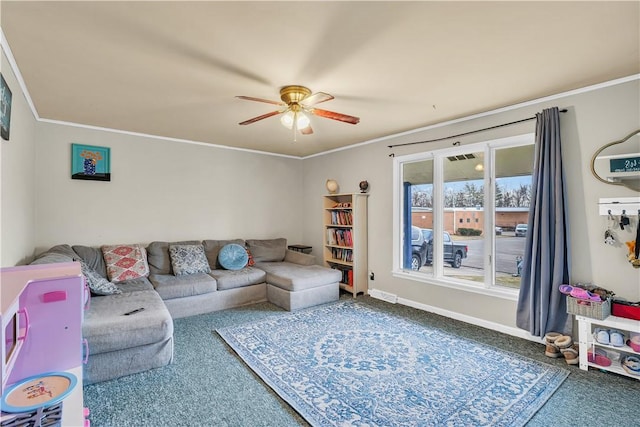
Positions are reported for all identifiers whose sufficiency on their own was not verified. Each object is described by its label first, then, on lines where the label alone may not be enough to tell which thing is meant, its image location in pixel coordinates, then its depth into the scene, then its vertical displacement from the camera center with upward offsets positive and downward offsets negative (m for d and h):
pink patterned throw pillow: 3.69 -0.59
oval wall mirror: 2.41 +0.41
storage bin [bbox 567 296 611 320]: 2.42 -0.77
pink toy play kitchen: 0.97 -0.53
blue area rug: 1.98 -1.27
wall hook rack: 2.42 +0.06
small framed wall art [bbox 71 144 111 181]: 3.83 +0.68
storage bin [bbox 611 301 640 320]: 2.37 -0.77
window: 3.30 +0.02
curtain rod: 3.04 +0.94
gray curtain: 2.75 -0.21
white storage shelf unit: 2.35 -1.05
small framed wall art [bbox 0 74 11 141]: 2.01 +0.75
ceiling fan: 2.60 +0.96
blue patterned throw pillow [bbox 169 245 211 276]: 4.11 -0.62
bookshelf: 4.61 -0.38
